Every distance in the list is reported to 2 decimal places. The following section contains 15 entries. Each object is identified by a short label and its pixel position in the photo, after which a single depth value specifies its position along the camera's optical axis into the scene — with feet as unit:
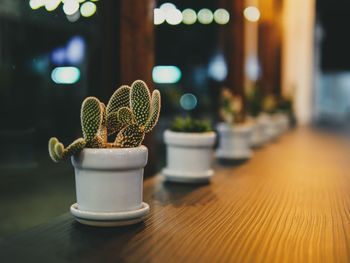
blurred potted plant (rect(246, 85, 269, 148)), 12.06
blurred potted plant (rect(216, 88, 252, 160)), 9.00
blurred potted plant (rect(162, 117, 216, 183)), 5.87
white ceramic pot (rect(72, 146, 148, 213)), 3.63
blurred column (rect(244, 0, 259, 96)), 18.07
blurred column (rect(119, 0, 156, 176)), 5.91
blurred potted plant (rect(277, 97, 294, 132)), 18.20
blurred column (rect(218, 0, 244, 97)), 12.39
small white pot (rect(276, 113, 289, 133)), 16.30
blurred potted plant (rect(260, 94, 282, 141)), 13.66
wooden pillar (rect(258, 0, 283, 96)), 18.30
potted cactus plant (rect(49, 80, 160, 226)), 3.62
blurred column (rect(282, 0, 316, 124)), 27.48
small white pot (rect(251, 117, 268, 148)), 11.82
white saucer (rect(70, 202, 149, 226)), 3.64
